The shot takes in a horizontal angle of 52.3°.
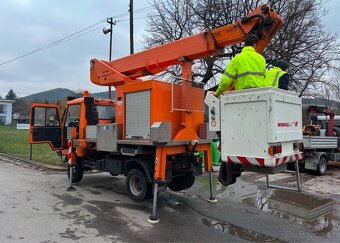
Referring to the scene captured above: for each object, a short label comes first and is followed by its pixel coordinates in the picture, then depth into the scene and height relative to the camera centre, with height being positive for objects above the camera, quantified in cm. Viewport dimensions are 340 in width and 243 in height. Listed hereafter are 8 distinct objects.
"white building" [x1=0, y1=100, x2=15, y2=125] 9344 +685
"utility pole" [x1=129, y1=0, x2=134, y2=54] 1909 +623
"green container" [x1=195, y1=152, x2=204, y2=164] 800 -38
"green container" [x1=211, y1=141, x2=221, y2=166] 1186 -60
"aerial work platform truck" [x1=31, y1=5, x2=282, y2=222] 663 +44
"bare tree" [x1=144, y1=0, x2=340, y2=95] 2009 +590
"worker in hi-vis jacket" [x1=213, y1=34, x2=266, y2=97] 560 +109
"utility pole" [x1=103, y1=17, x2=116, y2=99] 2914 +971
